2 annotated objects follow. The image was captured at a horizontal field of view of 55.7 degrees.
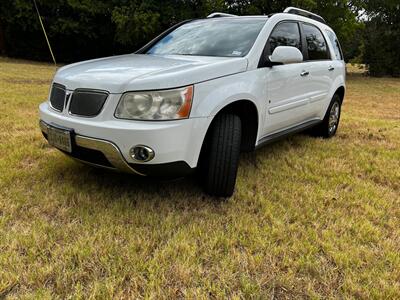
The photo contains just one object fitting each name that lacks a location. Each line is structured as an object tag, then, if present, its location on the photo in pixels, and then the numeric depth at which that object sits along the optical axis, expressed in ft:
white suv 8.45
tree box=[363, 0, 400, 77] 75.10
